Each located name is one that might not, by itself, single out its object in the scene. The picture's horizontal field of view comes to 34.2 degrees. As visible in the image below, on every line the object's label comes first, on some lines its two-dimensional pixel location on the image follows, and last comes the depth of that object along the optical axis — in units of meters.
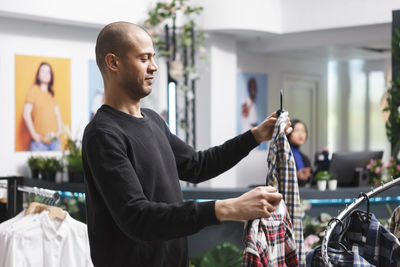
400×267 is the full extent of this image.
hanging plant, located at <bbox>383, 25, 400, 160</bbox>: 6.45
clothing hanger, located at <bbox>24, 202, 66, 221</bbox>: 3.16
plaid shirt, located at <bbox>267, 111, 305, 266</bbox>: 1.84
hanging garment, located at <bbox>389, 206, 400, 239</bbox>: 2.32
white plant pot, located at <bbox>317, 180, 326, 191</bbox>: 5.46
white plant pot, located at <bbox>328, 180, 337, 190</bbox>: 5.50
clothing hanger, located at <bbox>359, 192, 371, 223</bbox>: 2.05
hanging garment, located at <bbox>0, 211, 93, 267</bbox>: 3.08
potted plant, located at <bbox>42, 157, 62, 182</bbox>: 6.59
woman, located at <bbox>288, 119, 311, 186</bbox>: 7.07
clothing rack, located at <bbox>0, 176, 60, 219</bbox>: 3.38
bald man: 1.72
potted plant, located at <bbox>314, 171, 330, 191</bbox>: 5.47
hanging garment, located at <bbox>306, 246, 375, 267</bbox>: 1.87
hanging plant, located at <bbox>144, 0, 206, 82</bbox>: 7.12
